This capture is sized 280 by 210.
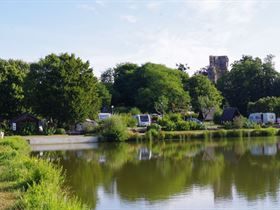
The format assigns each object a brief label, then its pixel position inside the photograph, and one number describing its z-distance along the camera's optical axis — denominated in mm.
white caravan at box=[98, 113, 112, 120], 50781
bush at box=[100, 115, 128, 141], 40281
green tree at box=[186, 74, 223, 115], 64738
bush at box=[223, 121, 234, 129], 47353
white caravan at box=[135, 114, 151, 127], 50062
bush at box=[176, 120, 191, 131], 45750
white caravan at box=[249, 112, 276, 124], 53394
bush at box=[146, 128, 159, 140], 41094
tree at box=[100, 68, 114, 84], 91938
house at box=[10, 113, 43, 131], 42500
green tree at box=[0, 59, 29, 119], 46875
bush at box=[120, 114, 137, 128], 45281
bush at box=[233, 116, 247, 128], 47250
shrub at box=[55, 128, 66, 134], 42812
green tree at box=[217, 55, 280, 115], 68750
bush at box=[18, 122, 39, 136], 42125
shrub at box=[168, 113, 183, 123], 46959
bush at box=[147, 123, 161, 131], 43094
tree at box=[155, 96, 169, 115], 58409
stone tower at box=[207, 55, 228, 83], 101350
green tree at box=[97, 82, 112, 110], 65312
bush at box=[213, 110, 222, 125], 55481
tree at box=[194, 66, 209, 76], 100138
